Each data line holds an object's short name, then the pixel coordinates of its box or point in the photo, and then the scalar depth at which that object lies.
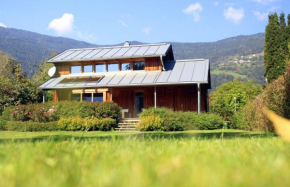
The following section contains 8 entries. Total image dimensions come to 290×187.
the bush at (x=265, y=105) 10.96
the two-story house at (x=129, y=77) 23.47
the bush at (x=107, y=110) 19.47
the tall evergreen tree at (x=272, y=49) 27.07
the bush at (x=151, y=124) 17.78
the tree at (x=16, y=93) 24.91
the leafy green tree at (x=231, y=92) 27.31
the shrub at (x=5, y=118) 19.36
